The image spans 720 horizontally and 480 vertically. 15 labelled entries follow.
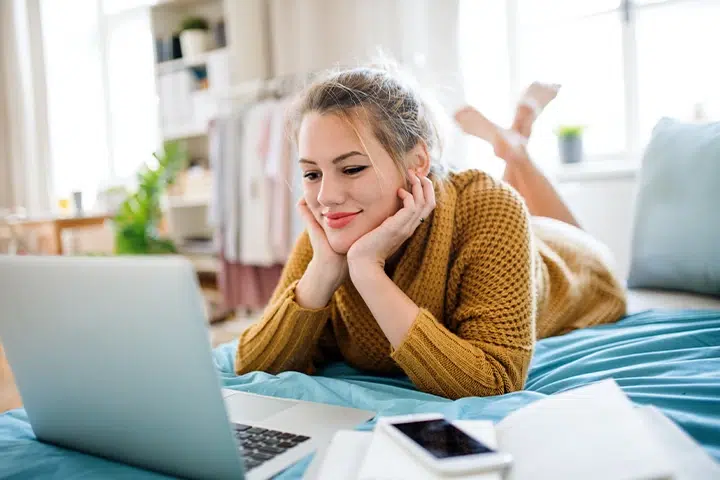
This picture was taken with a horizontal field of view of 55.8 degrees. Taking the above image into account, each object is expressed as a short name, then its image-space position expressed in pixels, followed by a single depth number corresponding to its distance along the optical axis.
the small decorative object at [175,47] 4.21
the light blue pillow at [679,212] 1.57
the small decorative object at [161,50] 4.22
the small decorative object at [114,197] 4.39
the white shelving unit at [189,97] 3.99
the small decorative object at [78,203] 4.05
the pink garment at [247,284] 3.61
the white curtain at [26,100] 5.50
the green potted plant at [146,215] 3.83
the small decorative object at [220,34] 4.04
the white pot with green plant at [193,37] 4.08
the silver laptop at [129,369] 0.62
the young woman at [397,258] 1.06
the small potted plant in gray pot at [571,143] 2.96
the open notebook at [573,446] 0.60
